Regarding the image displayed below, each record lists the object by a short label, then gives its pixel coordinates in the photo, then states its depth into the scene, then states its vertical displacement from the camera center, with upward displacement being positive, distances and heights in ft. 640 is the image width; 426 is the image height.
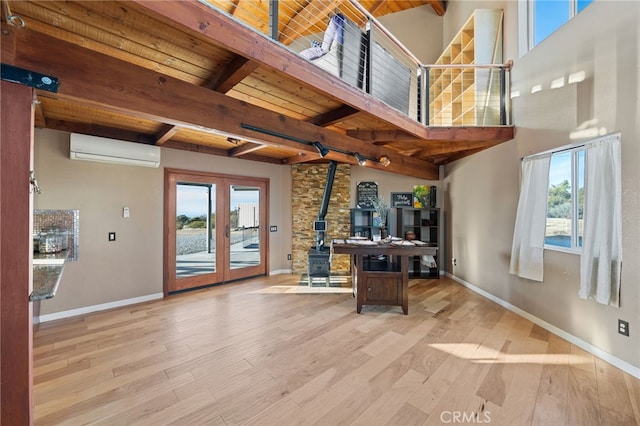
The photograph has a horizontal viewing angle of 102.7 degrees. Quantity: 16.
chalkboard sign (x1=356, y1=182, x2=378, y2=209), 18.62 +1.31
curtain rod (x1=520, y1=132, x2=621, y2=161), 7.77 +2.34
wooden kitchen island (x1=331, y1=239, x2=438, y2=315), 10.99 -2.90
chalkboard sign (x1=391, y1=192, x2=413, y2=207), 18.61 +0.83
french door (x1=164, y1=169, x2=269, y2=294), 13.88 -1.23
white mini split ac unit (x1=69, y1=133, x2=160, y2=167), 10.53 +2.46
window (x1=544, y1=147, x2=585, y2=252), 9.07 +0.42
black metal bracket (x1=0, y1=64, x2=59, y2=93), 4.75 +2.48
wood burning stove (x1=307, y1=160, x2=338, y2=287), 15.42 -3.18
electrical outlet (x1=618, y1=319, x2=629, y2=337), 7.33 -3.31
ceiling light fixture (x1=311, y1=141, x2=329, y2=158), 10.77 +2.59
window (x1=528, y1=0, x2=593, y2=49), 9.18 +7.78
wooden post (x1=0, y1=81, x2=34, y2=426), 4.50 -0.97
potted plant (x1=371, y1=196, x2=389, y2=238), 13.12 -0.16
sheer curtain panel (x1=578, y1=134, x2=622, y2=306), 7.50 -0.34
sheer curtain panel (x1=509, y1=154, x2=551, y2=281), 10.11 -0.27
